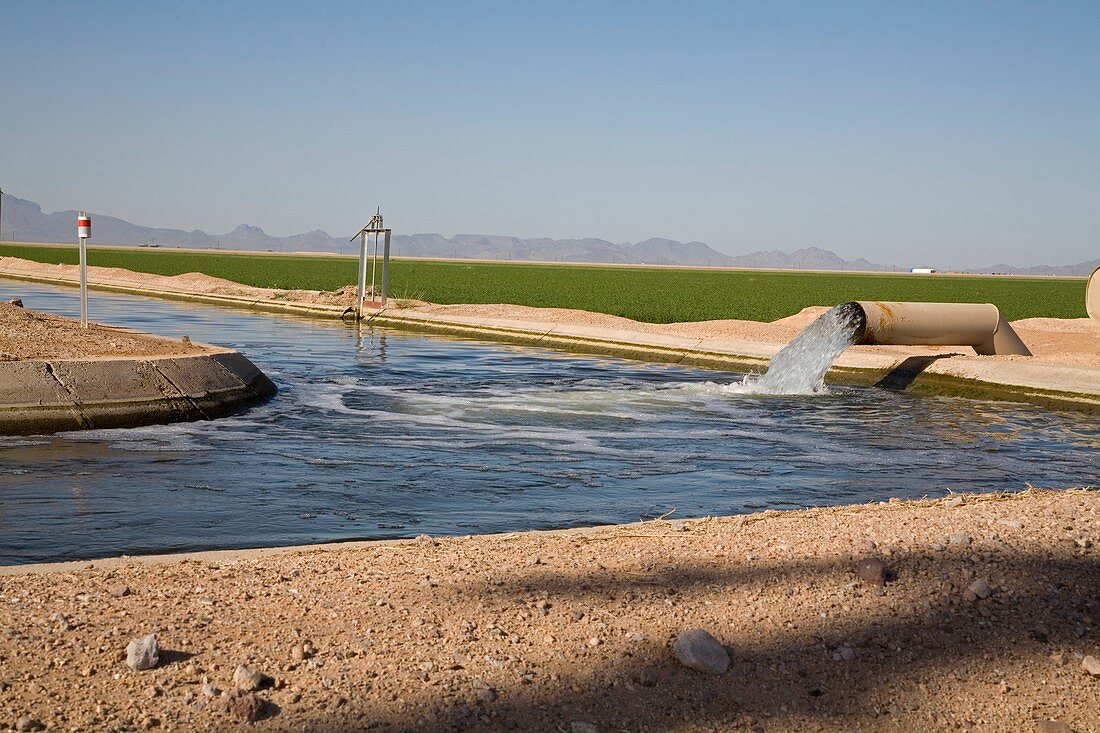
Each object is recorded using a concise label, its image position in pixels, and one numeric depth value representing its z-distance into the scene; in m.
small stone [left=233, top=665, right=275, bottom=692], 4.00
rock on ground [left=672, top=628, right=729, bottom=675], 4.32
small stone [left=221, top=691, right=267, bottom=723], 3.81
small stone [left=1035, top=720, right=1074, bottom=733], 4.05
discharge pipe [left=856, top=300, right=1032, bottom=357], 18.28
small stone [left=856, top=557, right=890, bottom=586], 5.29
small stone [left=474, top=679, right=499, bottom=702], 4.02
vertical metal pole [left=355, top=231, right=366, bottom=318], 28.55
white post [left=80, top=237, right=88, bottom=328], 14.77
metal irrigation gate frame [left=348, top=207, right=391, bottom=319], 28.52
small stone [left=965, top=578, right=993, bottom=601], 5.14
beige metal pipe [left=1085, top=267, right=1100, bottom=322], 24.99
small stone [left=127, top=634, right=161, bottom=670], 4.13
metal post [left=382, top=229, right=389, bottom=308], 28.29
